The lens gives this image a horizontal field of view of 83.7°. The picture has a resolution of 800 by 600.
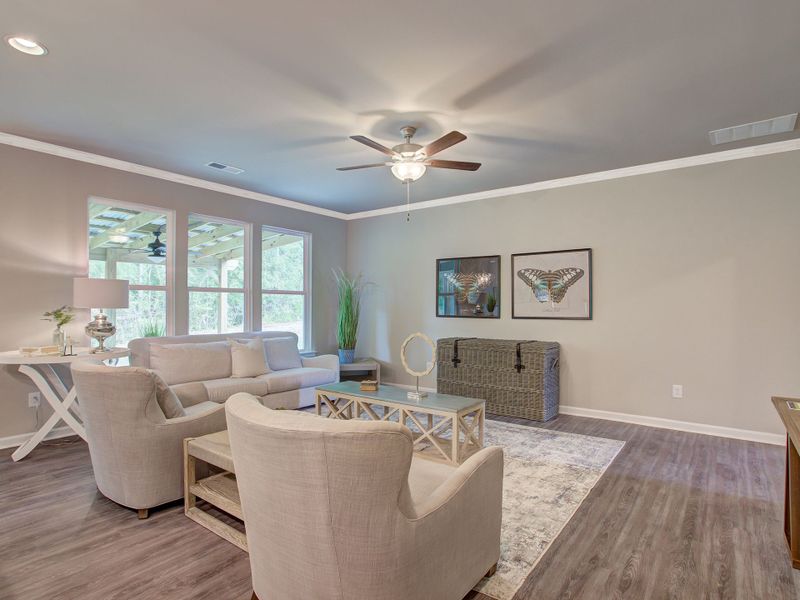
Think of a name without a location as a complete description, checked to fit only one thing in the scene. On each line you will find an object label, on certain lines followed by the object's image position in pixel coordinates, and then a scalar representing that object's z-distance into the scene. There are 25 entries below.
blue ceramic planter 6.24
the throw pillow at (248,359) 4.67
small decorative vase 3.84
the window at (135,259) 4.45
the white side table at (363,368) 5.98
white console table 3.44
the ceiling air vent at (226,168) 4.58
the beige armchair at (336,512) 1.28
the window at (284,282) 5.93
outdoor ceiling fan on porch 4.80
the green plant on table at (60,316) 3.88
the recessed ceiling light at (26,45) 2.41
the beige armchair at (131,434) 2.45
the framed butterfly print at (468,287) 5.56
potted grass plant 6.28
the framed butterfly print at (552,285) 4.92
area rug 2.15
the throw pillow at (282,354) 5.23
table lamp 3.80
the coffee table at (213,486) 2.32
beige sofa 4.15
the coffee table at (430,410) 3.21
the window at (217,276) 5.19
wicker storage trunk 4.69
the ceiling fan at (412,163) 3.32
